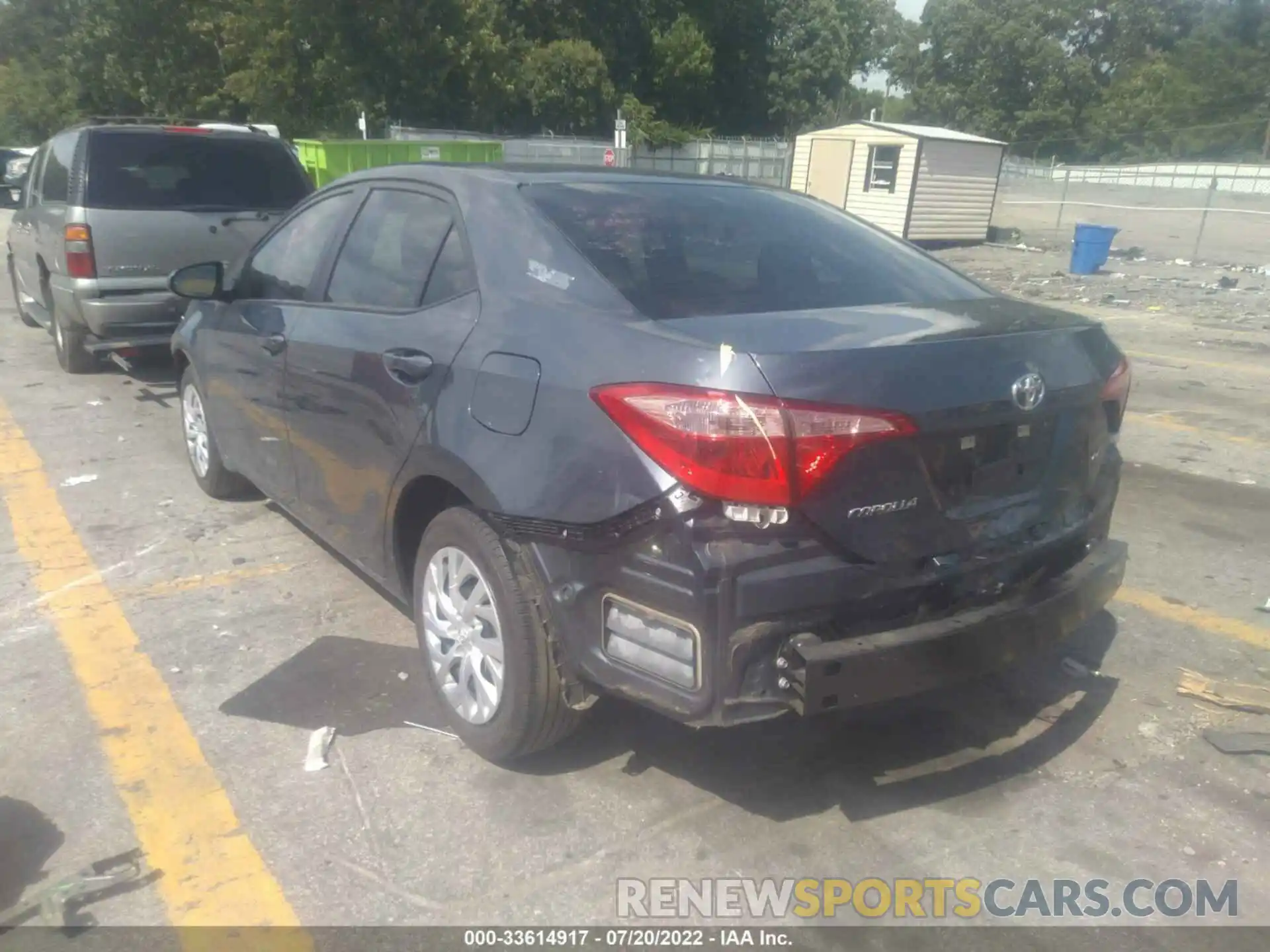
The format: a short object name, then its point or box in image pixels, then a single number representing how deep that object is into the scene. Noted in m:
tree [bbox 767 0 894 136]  52.38
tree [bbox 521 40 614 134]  40.22
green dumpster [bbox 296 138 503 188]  20.14
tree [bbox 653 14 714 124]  45.75
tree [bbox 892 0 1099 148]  67.88
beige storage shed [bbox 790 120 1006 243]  24.23
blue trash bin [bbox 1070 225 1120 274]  18.73
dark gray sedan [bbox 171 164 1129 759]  2.56
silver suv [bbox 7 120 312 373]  7.61
